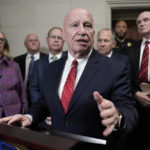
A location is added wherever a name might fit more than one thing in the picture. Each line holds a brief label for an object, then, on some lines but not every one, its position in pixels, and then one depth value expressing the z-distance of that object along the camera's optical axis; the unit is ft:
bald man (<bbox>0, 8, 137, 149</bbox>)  3.10
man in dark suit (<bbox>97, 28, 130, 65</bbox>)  7.67
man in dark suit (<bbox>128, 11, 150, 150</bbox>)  6.12
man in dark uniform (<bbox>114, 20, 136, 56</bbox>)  9.51
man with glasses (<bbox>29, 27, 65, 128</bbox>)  6.93
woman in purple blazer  5.78
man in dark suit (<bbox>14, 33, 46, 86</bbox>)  8.81
